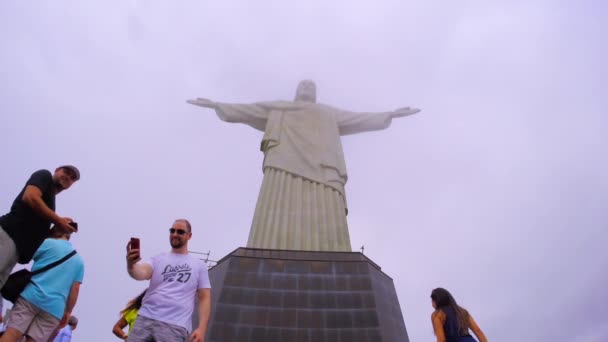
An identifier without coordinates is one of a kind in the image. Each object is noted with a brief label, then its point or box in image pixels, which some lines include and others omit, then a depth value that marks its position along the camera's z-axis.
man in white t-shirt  2.51
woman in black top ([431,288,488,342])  3.21
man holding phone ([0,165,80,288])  2.53
